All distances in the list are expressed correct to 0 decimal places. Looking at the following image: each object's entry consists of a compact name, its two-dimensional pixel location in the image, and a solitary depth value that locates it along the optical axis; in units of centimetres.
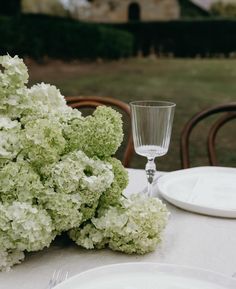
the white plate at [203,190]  88
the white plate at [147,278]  63
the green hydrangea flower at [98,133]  72
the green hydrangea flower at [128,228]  70
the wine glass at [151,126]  84
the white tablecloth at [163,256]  67
